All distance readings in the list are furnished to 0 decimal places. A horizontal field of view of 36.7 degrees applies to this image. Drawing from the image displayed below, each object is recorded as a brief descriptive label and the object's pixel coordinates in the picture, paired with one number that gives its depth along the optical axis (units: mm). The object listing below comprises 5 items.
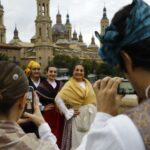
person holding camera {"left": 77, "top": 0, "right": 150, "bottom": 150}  555
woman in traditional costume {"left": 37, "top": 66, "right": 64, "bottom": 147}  3236
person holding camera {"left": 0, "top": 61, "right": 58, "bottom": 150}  885
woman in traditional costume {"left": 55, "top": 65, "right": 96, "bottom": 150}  3099
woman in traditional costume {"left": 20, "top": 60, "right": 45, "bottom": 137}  3290
